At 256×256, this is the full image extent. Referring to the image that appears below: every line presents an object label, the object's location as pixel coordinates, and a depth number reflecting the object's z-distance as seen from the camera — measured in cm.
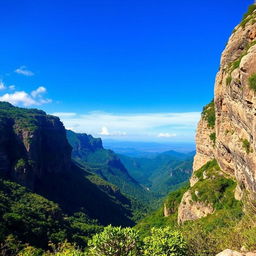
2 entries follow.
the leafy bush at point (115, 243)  3394
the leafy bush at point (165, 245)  3344
